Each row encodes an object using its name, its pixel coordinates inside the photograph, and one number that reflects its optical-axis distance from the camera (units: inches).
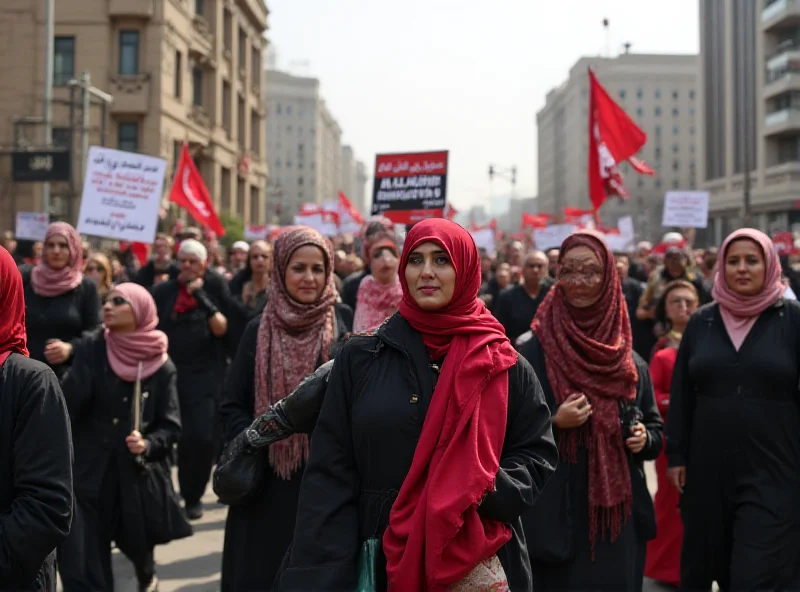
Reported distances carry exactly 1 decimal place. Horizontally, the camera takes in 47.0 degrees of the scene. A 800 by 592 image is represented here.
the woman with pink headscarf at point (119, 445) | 187.0
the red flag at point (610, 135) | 418.0
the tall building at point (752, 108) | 1919.3
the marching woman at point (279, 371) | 157.9
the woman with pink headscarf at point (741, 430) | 168.2
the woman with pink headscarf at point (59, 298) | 238.7
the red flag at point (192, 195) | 550.3
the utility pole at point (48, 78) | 693.9
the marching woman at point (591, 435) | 157.9
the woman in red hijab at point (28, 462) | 105.3
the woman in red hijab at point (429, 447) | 103.0
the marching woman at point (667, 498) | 229.1
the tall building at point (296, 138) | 5305.1
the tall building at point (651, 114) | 4744.1
